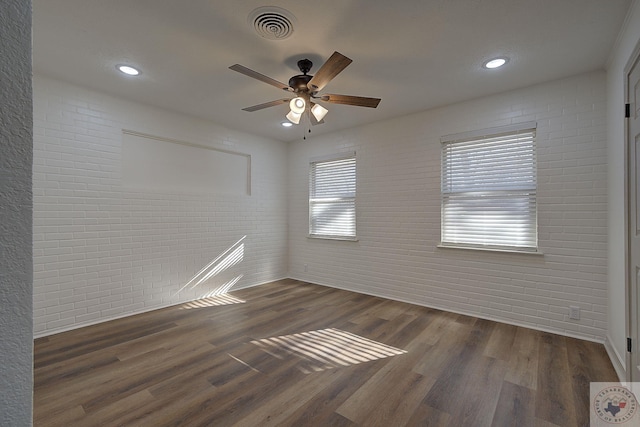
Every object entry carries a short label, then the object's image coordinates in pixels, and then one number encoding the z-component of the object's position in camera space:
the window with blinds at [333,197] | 4.83
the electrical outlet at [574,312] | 2.96
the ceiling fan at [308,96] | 2.45
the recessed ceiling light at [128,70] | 2.82
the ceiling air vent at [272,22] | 2.06
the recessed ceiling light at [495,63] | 2.70
